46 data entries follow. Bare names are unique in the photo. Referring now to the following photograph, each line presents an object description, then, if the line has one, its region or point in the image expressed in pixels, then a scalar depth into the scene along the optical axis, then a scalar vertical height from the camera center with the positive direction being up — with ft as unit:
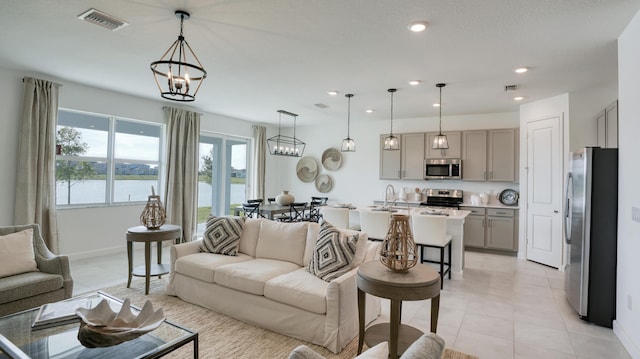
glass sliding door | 23.44 +0.45
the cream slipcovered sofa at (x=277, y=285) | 8.39 -2.95
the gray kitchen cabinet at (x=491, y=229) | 19.08 -2.62
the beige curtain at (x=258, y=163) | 26.99 +1.49
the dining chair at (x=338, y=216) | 16.01 -1.66
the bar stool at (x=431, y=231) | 13.44 -1.99
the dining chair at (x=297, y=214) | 19.65 -2.10
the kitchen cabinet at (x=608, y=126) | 14.03 +2.75
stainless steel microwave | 21.22 +1.02
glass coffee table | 6.00 -3.19
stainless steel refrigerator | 10.11 -1.56
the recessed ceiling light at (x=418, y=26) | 9.16 +4.48
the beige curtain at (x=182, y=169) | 19.85 +0.65
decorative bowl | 5.83 -2.76
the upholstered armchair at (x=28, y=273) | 8.83 -2.84
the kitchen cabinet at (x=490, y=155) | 19.87 +1.86
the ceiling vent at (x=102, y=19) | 8.95 +4.50
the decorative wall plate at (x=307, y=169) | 27.98 +1.12
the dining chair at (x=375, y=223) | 14.80 -1.82
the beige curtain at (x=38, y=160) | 14.43 +0.80
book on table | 7.06 -3.04
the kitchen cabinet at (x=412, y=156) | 22.58 +1.94
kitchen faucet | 24.34 -0.64
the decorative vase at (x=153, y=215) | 12.64 -1.39
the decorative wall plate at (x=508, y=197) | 20.08 -0.73
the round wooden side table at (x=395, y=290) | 6.63 -2.19
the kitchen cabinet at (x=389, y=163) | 23.44 +1.46
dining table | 18.43 -1.60
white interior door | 16.62 -0.26
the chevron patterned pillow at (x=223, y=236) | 11.93 -2.04
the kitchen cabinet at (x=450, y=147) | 21.39 +2.45
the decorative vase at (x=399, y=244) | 7.25 -1.34
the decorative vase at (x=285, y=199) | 19.72 -1.08
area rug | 8.20 -4.28
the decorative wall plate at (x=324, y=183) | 27.17 -0.07
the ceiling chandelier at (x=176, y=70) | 8.13 +4.54
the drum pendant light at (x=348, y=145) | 18.02 +2.08
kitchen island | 14.60 -2.56
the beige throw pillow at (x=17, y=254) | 9.44 -2.27
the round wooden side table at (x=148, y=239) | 11.91 -2.18
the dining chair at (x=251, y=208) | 19.55 -1.63
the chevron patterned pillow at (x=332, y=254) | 9.25 -2.07
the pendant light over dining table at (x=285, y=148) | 20.35 +2.16
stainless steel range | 21.39 -0.94
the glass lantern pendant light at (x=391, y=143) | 16.66 +2.05
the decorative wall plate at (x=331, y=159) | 26.86 +1.94
